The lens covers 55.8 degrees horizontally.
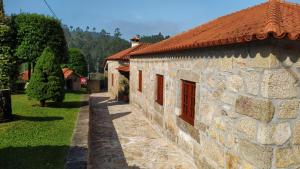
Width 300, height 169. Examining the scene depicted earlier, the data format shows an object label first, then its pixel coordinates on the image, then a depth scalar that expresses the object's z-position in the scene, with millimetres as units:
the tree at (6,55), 17359
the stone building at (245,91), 4254
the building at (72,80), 27828
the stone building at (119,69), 20906
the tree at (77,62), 37156
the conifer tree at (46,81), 12266
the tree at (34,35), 18688
